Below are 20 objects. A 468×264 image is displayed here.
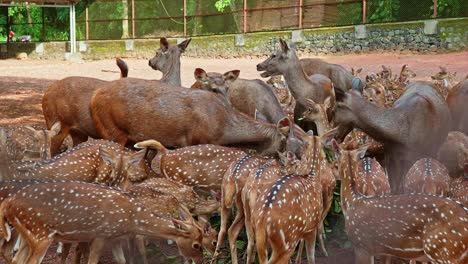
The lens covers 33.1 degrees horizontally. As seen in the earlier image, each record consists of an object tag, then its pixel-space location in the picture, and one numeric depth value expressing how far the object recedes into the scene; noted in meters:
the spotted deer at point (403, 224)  5.53
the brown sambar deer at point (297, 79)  11.42
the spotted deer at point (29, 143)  9.05
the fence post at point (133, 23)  34.42
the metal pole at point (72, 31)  32.09
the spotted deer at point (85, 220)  5.99
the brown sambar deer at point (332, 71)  14.06
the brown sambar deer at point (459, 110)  10.55
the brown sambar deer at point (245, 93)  10.72
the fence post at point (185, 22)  32.96
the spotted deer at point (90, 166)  7.34
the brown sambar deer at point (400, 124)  9.18
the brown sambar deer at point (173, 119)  9.34
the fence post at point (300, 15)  28.85
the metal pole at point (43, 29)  35.56
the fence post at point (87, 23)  35.55
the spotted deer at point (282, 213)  5.89
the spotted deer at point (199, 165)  7.89
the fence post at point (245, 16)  30.58
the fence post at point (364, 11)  26.55
